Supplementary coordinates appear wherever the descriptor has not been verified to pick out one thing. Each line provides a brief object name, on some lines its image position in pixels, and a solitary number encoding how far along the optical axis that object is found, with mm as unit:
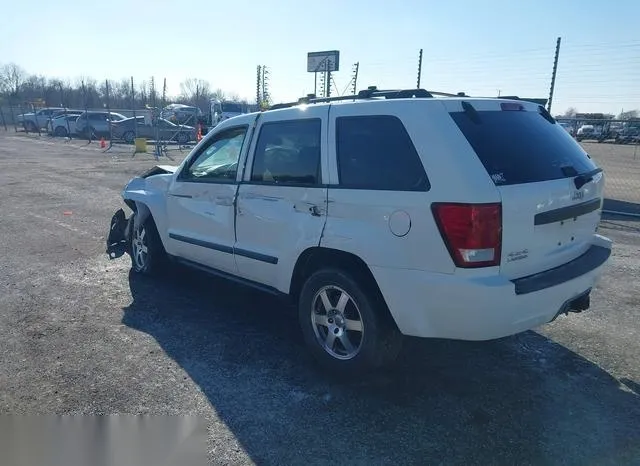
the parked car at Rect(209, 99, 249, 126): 34812
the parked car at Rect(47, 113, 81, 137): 34781
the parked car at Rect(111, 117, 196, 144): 29430
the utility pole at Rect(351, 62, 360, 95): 17688
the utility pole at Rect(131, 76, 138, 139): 26484
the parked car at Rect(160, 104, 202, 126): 35503
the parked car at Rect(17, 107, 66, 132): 38844
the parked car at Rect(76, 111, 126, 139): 33219
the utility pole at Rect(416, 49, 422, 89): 13195
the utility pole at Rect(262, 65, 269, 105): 26186
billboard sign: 21500
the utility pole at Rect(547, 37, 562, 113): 10891
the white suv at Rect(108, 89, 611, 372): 3012
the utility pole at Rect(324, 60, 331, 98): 17973
